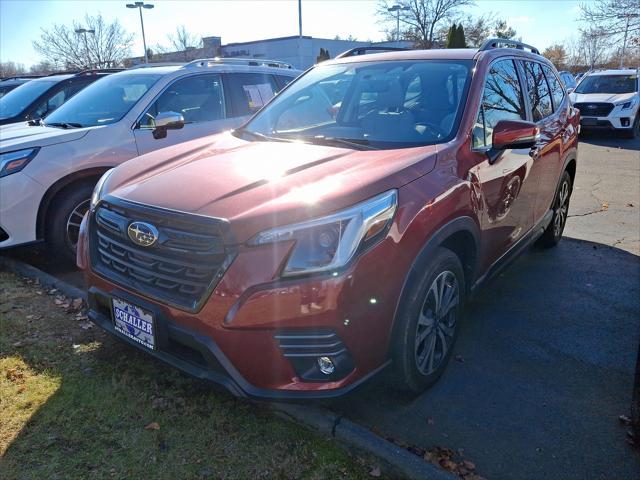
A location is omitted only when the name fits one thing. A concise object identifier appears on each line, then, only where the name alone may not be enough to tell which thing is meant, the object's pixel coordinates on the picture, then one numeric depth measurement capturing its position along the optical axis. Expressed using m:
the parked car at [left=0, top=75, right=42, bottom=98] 10.42
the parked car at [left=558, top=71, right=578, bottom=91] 22.02
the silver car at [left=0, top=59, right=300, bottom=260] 4.47
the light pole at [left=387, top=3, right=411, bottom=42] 40.56
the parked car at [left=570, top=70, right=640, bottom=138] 14.34
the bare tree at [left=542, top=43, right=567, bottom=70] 50.26
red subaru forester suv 2.23
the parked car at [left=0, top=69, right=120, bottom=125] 7.52
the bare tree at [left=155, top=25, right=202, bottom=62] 46.45
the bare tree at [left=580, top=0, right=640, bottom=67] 23.65
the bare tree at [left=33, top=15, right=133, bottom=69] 34.62
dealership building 45.75
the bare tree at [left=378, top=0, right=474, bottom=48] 43.97
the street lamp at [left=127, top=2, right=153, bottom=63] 36.88
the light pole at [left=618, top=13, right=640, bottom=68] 23.70
